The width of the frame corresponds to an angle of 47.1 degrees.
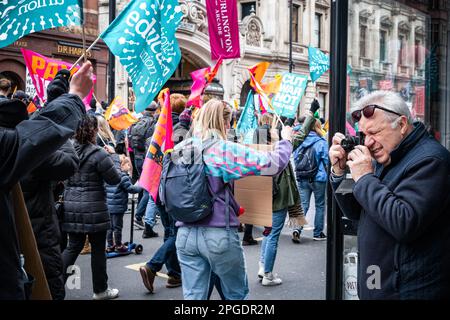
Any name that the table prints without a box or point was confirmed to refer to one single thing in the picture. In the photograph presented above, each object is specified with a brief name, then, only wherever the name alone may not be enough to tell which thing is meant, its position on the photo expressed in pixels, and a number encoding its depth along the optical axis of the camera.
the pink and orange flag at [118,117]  9.95
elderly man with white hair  2.25
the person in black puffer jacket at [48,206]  3.53
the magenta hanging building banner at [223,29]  5.78
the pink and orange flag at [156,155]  4.45
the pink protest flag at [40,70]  7.45
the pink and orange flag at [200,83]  5.45
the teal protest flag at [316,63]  14.05
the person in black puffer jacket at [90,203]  4.98
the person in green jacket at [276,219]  5.55
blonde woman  3.37
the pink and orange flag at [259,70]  7.73
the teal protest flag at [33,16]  3.23
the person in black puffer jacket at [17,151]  2.02
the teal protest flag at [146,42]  4.15
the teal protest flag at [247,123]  8.25
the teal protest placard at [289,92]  10.23
